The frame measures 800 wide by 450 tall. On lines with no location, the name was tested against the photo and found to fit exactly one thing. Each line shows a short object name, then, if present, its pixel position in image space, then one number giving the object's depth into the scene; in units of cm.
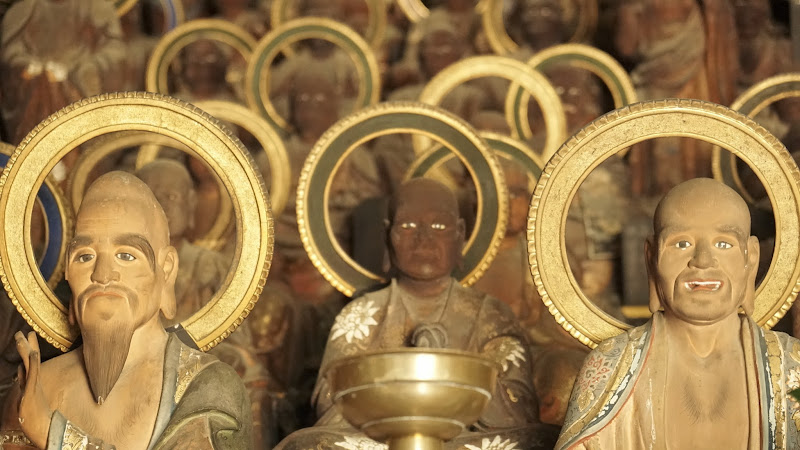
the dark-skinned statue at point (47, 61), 1023
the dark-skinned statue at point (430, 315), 780
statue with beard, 677
